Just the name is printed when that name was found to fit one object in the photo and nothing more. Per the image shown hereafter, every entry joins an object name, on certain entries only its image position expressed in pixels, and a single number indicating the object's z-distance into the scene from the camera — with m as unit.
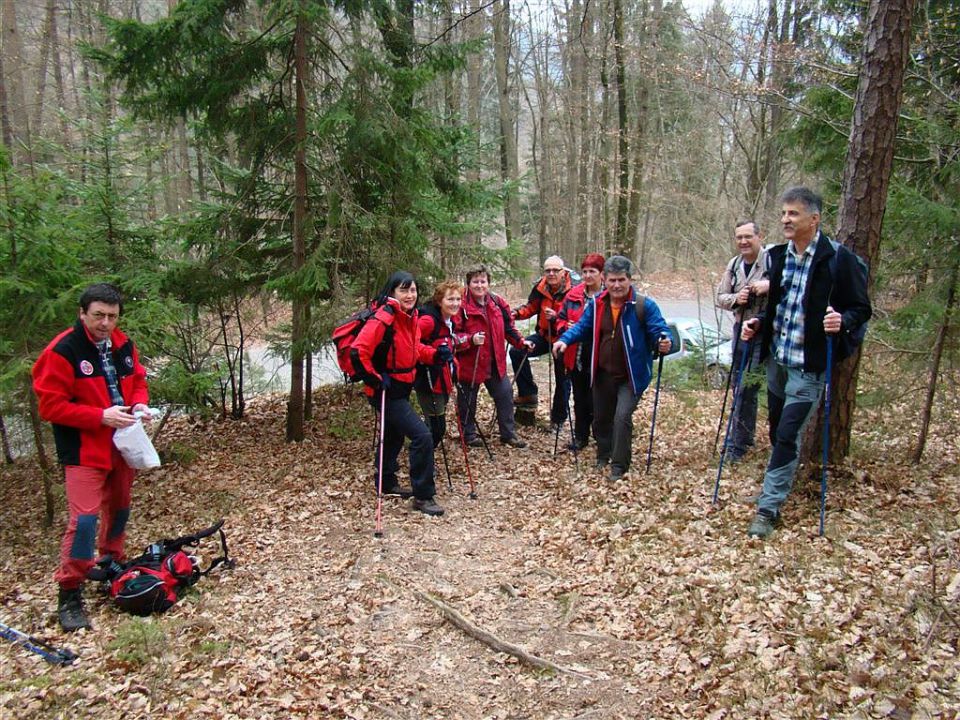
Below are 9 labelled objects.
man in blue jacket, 6.75
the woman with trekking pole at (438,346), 7.21
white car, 11.94
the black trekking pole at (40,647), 4.42
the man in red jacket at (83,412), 4.77
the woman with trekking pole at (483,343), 8.02
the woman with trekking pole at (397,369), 6.40
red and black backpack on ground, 5.05
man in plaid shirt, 4.86
